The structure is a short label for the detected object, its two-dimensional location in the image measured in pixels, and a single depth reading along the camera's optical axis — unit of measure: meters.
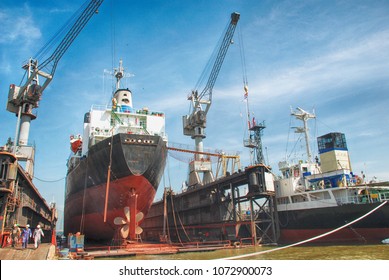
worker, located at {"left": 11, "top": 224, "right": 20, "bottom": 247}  16.68
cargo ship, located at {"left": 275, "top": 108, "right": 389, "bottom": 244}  23.81
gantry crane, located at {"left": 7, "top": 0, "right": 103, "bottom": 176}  37.47
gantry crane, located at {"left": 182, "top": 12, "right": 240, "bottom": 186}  42.18
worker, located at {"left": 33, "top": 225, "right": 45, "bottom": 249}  15.85
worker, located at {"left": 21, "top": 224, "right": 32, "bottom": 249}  15.25
